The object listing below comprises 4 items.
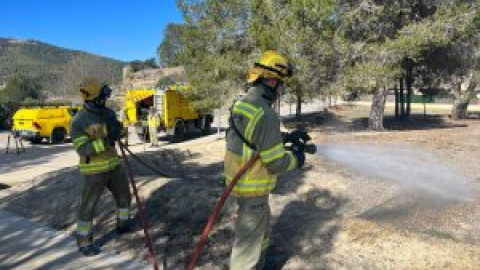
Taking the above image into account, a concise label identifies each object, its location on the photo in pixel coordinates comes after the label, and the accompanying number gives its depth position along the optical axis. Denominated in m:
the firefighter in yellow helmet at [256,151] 3.87
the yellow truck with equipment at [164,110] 21.17
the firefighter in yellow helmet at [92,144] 5.79
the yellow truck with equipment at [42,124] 21.03
